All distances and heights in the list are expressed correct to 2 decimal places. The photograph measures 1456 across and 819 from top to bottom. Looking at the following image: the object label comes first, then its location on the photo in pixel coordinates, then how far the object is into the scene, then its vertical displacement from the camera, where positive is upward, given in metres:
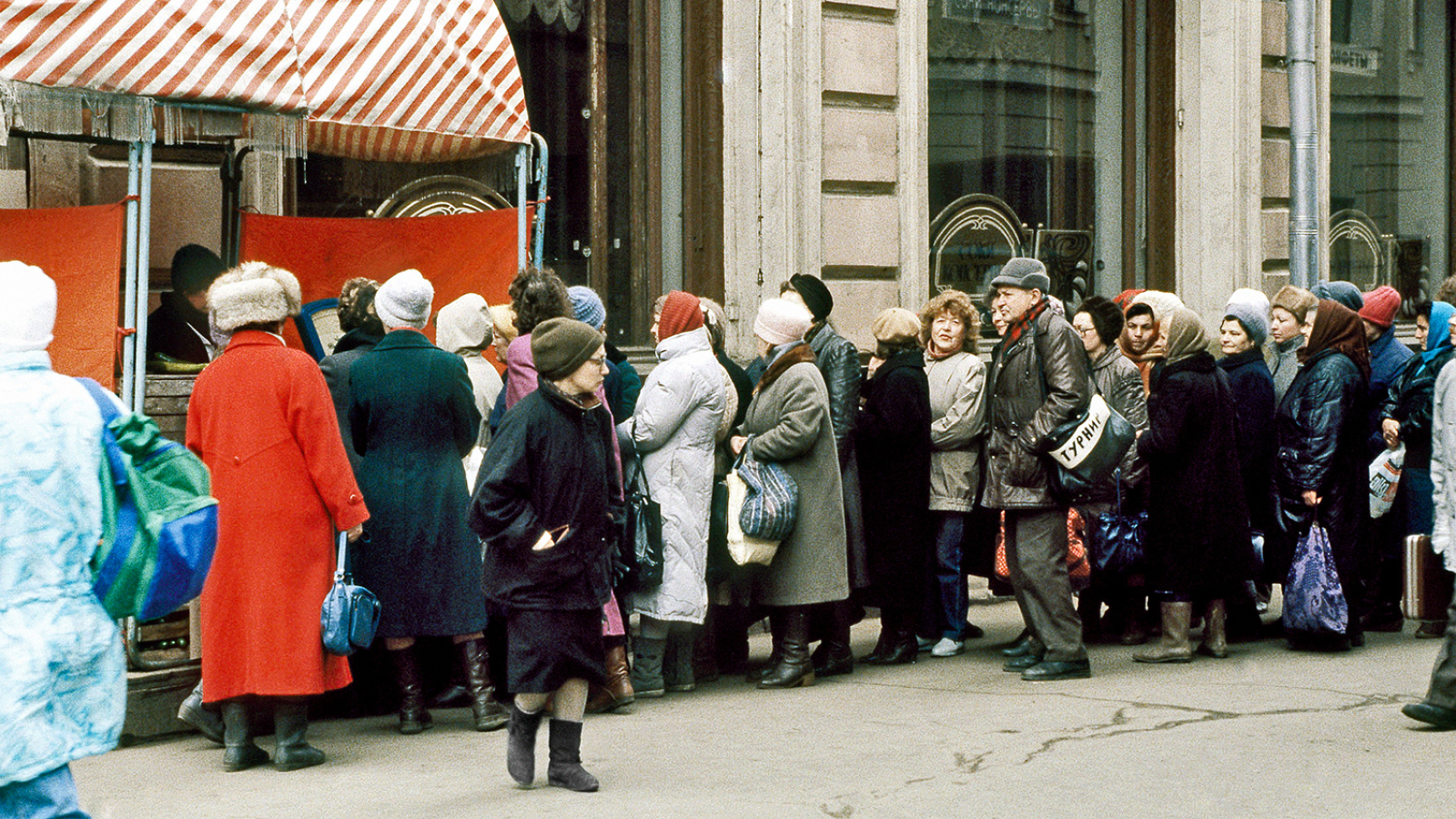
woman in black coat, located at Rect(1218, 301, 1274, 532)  8.17 +0.20
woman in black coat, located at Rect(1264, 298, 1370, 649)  7.97 -0.03
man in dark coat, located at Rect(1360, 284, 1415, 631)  8.81 +0.13
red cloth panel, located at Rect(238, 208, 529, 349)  8.37 +0.97
